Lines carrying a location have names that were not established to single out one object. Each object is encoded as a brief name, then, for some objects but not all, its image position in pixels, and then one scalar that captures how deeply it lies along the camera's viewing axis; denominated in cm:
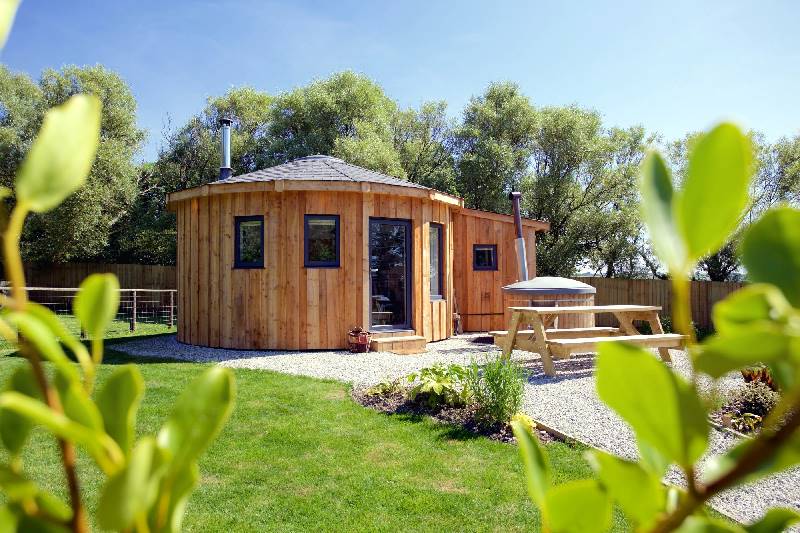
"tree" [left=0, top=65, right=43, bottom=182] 2006
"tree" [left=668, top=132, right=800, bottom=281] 1766
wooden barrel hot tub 904
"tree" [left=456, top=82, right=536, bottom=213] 2084
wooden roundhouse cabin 932
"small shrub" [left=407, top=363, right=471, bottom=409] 538
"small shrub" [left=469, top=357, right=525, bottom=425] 479
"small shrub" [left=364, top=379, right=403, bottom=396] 591
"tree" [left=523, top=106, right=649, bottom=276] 1984
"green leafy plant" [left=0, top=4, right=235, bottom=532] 24
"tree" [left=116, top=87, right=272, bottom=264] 2225
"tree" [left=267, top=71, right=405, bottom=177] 2244
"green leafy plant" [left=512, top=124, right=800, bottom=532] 25
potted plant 909
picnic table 670
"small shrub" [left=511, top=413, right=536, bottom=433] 416
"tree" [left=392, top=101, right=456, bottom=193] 2311
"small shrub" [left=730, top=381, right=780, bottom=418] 506
